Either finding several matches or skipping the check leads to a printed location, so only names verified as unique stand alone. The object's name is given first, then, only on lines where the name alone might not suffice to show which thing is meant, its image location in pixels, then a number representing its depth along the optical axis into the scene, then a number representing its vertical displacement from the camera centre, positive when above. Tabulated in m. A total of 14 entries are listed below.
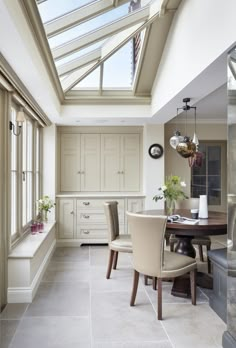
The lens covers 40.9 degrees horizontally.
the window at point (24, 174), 3.65 -0.04
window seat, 3.22 -1.07
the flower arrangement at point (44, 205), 4.82 -0.54
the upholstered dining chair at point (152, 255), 2.89 -0.80
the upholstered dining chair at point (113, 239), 3.85 -0.87
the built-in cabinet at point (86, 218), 5.71 -0.86
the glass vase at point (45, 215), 5.39 -0.77
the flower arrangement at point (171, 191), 4.13 -0.27
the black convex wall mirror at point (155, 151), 5.71 +0.36
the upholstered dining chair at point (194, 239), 4.24 -0.94
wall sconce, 3.43 +0.52
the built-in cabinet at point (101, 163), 6.01 +0.14
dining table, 3.29 -0.65
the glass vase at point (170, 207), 4.18 -0.50
